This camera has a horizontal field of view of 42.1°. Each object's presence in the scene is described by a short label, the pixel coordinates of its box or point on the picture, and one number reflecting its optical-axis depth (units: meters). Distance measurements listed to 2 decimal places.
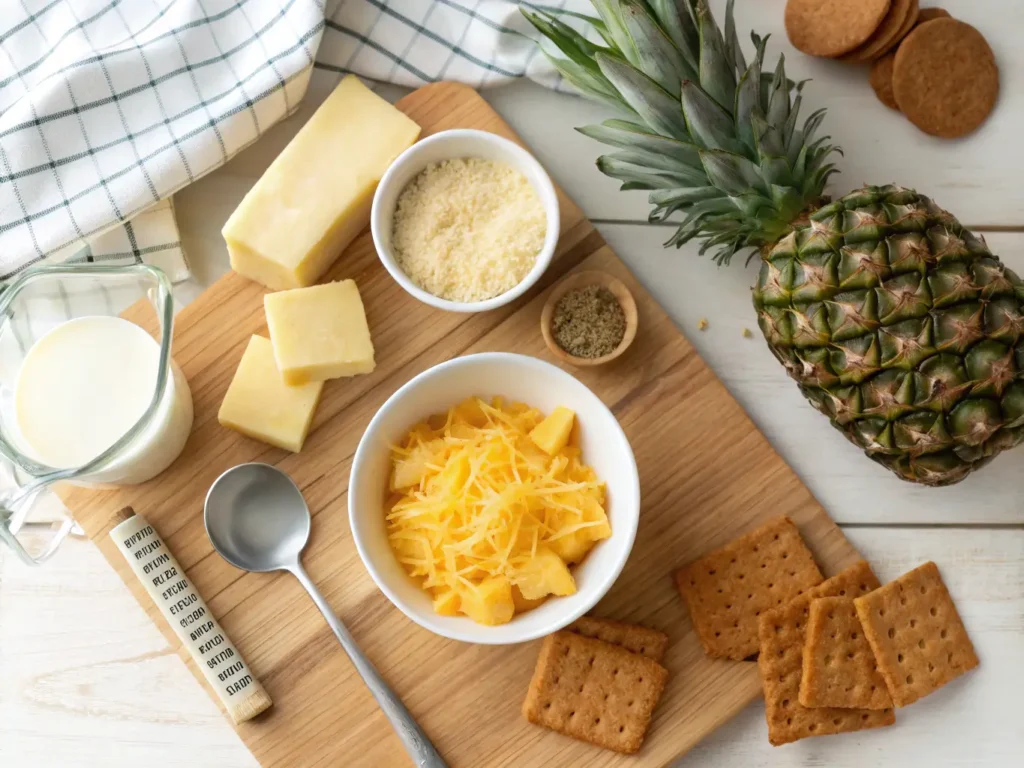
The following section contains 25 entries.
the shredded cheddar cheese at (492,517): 0.56
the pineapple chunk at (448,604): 0.57
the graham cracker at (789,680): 0.60
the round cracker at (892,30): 0.63
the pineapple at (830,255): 0.55
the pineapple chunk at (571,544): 0.57
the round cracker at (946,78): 0.63
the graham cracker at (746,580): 0.61
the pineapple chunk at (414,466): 0.58
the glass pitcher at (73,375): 0.57
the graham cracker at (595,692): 0.60
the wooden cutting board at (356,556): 0.61
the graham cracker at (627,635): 0.60
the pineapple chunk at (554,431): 0.58
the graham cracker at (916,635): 0.60
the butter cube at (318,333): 0.61
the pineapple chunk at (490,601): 0.56
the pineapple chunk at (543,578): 0.57
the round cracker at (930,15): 0.64
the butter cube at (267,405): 0.61
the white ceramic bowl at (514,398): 0.56
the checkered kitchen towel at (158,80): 0.63
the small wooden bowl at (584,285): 0.61
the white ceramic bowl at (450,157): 0.60
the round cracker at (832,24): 0.62
